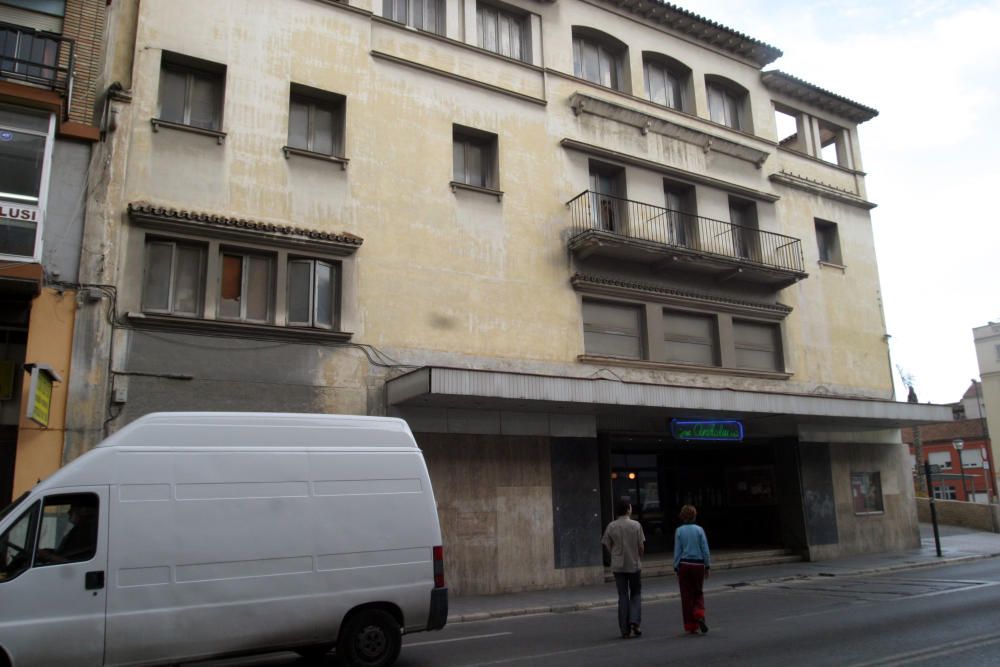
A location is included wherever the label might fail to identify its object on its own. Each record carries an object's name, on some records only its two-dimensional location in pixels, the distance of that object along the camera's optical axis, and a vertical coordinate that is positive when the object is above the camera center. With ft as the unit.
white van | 22.61 -1.51
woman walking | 32.32 -3.55
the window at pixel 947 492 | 213.46 -2.47
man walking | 32.30 -3.38
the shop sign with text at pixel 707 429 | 59.49 +4.84
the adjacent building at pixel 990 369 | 188.96 +28.61
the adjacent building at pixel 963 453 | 204.74 +8.38
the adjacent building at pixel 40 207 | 38.63 +16.01
